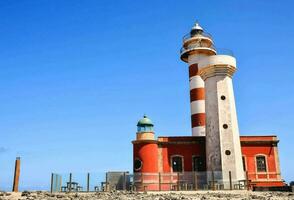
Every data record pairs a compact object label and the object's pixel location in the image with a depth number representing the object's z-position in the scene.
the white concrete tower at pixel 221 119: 30.27
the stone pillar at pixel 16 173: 23.05
